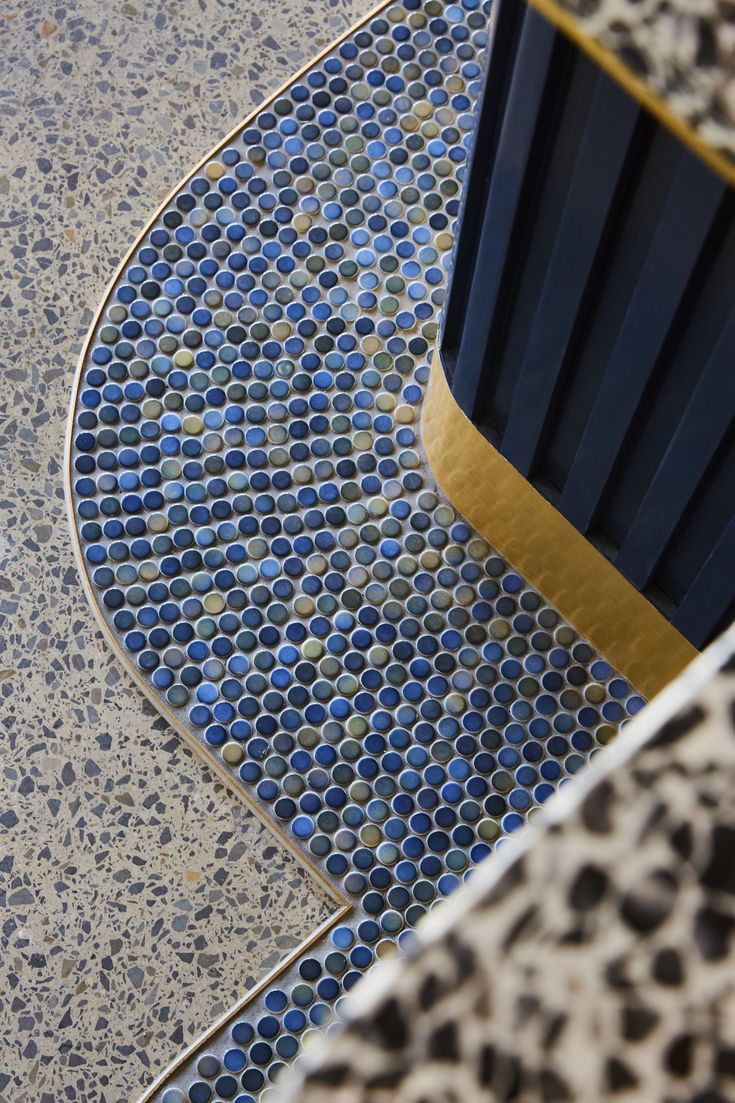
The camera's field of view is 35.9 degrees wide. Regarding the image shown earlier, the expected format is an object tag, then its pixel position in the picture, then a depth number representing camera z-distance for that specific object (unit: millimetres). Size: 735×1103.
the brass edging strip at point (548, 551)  794
